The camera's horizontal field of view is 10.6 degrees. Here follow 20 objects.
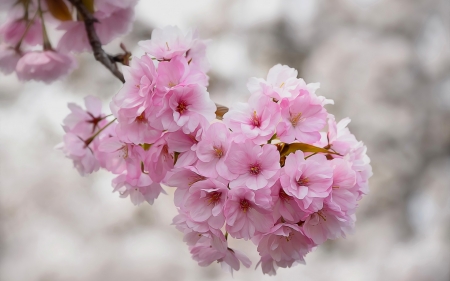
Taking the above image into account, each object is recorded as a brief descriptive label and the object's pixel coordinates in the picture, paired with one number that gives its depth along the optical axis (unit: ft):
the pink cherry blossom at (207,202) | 5.35
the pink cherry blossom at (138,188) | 5.58
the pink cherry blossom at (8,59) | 6.04
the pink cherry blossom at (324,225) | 5.38
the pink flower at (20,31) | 6.03
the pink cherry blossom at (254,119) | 5.34
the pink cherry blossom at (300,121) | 5.37
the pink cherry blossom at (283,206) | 5.36
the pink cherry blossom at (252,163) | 5.32
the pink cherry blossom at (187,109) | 5.35
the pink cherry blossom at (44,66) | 5.95
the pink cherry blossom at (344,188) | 5.38
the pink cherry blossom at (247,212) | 5.31
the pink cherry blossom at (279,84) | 5.39
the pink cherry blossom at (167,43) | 5.45
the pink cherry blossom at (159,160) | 5.42
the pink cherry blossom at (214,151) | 5.34
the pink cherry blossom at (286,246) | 5.41
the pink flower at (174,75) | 5.38
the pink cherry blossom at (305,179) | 5.32
